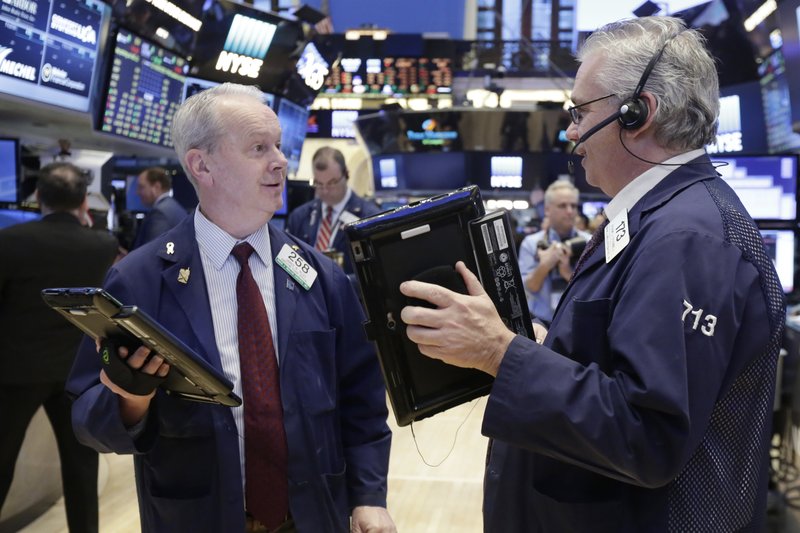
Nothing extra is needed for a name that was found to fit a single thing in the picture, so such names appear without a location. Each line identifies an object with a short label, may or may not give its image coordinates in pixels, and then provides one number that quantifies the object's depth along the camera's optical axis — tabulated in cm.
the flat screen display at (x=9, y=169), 491
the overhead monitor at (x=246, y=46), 670
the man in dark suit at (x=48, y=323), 384
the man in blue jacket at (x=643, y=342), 130
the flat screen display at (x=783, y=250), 530
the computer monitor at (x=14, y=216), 482
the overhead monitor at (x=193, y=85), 679
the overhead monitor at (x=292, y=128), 856
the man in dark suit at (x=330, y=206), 571
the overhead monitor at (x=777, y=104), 579
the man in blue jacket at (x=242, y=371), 187
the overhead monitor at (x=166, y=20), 549
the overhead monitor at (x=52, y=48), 439
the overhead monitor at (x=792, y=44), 502
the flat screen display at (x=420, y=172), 1344
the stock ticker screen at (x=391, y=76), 2202
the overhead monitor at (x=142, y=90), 564
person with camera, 512
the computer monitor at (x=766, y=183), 540
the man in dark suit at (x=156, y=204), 562
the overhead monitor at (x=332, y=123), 2097
